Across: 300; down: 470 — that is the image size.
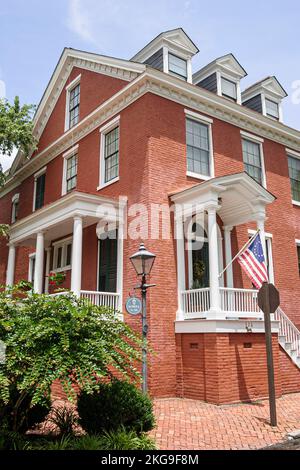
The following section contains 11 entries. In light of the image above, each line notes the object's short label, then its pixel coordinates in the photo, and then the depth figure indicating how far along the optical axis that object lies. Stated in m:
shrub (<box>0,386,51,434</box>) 6.17
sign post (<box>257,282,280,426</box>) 8.30
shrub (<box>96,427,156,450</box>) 5.67
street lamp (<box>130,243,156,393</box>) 8.18
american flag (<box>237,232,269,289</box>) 10.05
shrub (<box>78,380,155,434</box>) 6.40
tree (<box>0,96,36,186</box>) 16.11
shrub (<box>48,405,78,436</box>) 6.70
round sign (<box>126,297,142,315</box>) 8.23
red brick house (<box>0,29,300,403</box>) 10.61
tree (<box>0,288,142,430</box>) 5.52
